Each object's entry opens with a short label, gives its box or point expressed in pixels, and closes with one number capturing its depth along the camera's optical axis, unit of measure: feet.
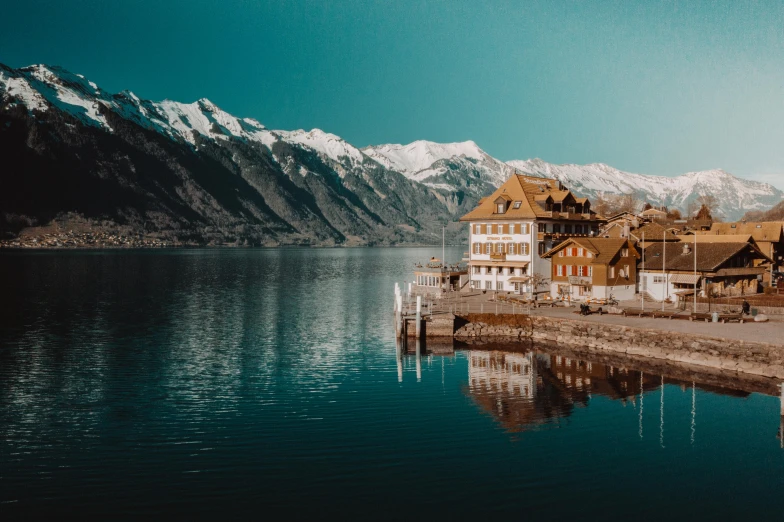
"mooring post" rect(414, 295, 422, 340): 229.04
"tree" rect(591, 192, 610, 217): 591.62
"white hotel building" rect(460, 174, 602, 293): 311.68
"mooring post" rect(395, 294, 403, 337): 233.86
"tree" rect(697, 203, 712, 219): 527.81
